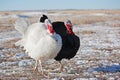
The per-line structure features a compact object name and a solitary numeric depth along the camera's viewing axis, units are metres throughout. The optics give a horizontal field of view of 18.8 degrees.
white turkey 8.44
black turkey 9.56
